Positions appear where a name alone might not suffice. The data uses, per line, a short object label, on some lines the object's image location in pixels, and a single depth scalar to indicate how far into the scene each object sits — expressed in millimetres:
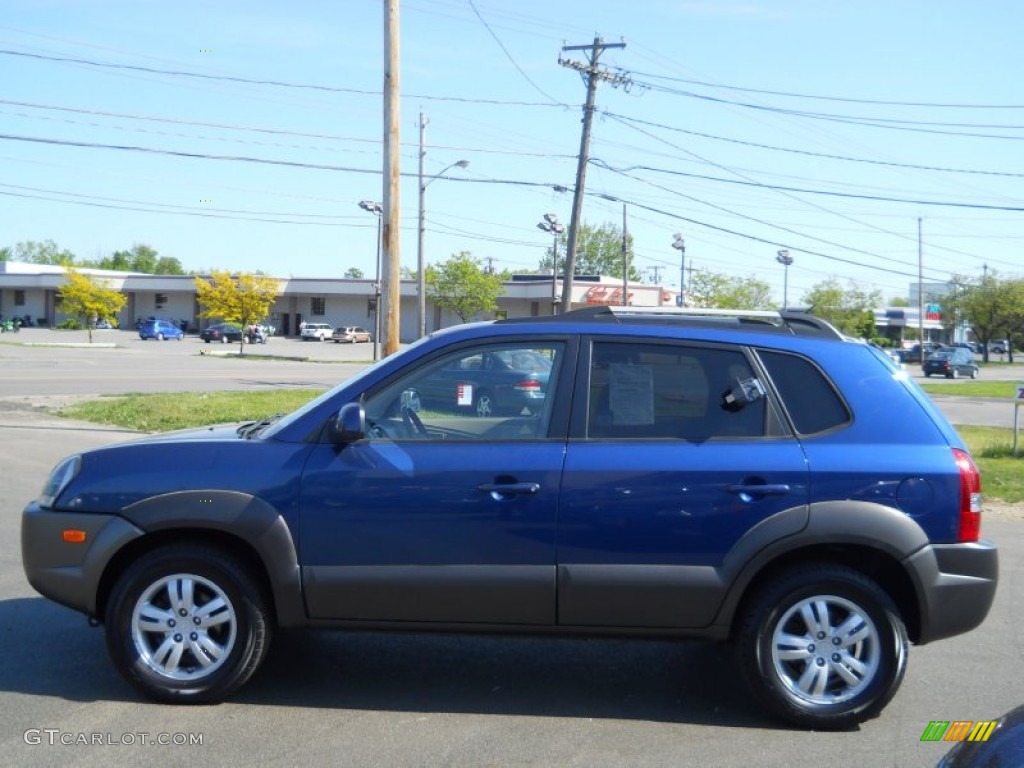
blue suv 5051
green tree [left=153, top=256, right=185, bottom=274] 171988
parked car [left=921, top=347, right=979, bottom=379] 63281
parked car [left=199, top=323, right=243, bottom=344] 80781
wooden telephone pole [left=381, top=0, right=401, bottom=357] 17312
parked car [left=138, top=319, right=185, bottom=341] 80312
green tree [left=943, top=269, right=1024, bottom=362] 86875
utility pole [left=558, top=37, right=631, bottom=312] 29359
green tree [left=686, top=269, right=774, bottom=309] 67000
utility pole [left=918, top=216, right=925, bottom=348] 63906
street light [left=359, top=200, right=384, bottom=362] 58156
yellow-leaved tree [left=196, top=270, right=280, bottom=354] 61188
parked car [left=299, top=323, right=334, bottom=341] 88625
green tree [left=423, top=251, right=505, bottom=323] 70312
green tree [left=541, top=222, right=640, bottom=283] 113188
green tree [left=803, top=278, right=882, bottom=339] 69312
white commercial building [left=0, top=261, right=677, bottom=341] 90500
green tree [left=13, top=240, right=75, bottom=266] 180125
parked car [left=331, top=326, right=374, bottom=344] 84688
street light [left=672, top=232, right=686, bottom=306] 47844
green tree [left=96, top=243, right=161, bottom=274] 166125
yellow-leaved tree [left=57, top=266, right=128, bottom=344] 66625
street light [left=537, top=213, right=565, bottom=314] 51644
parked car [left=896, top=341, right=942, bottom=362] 82888
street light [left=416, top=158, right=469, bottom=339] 41312
